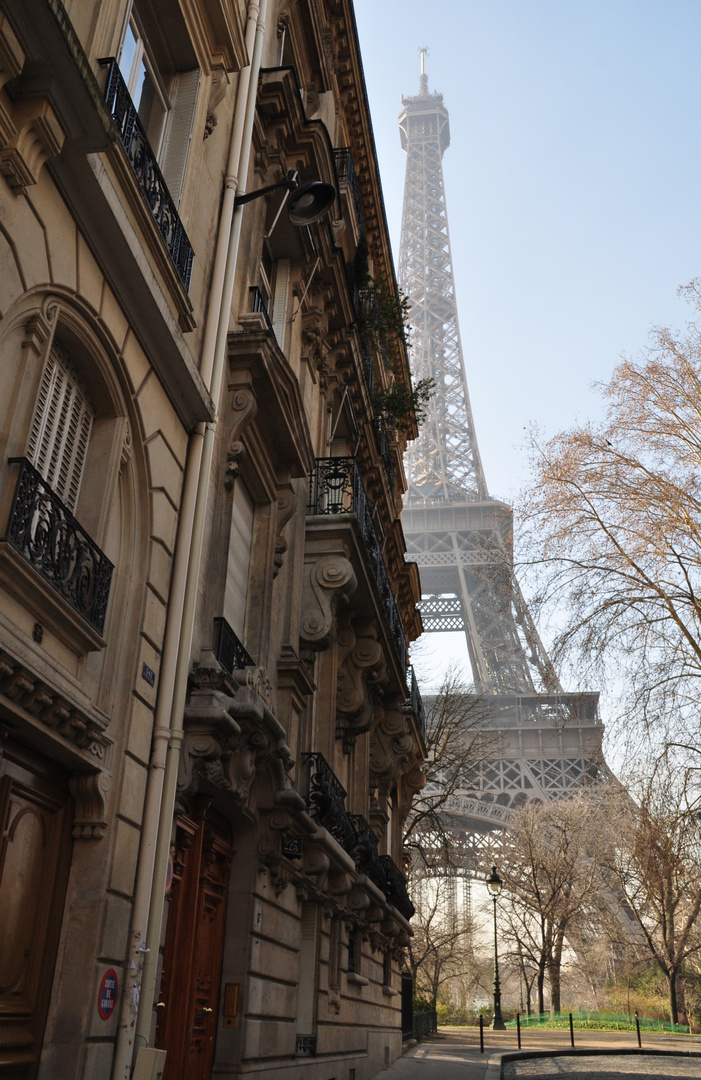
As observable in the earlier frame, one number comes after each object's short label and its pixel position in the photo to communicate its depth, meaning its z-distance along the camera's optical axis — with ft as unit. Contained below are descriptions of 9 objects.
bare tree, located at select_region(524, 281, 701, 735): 44.98
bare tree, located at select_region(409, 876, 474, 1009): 163.42
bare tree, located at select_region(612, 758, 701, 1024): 44.62
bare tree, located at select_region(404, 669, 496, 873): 106.01
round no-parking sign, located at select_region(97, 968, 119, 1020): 21.68
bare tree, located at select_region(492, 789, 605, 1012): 164.04
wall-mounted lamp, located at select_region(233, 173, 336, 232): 32.53
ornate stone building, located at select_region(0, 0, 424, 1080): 20.24
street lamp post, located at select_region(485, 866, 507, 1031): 103.50
